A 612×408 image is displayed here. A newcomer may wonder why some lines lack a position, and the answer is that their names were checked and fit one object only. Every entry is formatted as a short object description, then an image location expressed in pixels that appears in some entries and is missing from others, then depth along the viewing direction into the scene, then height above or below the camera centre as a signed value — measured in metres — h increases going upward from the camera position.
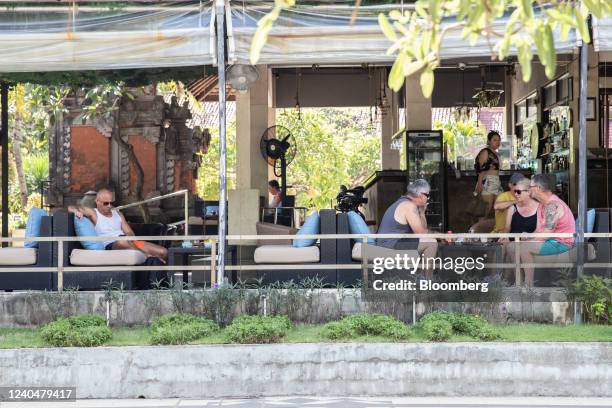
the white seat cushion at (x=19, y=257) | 14.71 -0.49
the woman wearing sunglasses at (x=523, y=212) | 15.29 -0.10
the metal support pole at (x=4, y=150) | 19.54 +0.67
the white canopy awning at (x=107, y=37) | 14.26 +1.48
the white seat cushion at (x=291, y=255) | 14.76 -0.48
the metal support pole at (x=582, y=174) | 13.45 +0.24
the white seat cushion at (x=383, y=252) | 14.29 -0.44
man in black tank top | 14.38 -0.18
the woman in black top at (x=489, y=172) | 21.27 +0.41
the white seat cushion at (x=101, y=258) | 14.74 -0.50
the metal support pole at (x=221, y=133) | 13.95 +0.61
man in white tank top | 15.47 -0.21
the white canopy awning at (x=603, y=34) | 13.65 +1.43
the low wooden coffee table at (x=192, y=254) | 15.17 -0.52
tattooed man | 14.31 -0.21
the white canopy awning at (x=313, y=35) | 14.14 +1.48
